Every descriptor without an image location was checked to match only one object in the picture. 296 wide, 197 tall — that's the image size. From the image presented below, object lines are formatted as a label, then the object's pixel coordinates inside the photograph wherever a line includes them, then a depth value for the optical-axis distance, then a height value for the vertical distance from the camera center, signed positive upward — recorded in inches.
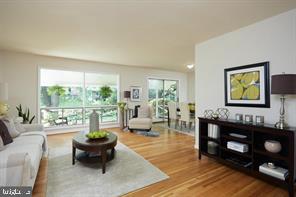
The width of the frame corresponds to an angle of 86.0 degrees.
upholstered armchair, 202.2 -28.9
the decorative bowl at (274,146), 84.0 -26.0
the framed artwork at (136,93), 258.5 +7.3
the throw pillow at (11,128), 108.1 -21.0
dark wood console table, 77.1 -30.1
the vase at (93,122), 124.3 -19.3
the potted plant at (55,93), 201.7 +5.6
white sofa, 65.4 -29.4
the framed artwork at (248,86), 99.4 +8.2
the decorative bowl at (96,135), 109.0 -26.4
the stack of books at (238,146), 97.3 -30.9
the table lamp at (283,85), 79.1 +6.4
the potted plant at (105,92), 234.5 +8.0
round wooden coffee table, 98.8 -30.2
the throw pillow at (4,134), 93.4 -22.3
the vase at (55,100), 203.5 -3.5
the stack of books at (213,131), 113.5 -24.5
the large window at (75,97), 200.7 +0.5
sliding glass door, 288.2 +6.2
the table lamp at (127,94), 234.2 +5.0
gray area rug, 80.4 -46.9
